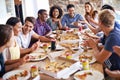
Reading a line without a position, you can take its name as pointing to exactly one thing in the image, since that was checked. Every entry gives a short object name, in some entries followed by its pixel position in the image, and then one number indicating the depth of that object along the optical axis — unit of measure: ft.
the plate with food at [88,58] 5.01
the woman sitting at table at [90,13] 9.78
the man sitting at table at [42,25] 8.53
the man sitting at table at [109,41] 4.74
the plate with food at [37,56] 5.37
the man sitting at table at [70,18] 9.97
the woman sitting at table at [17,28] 5.98
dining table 4.39
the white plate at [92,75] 4.14
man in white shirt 6.72
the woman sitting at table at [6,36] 4.27
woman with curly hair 9.31
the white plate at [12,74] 4.28
